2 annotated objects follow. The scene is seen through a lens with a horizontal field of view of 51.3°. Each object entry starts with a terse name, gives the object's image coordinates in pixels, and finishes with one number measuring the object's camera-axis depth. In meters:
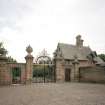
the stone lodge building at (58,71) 12.96
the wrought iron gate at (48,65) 16.06
